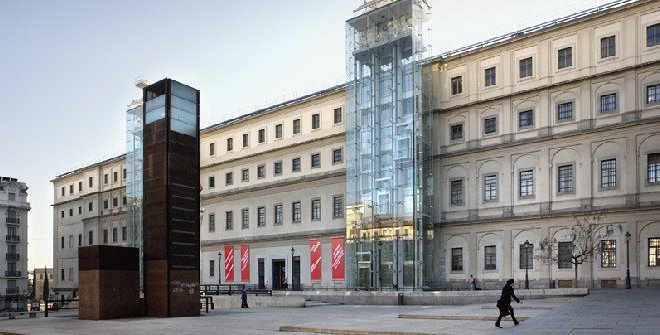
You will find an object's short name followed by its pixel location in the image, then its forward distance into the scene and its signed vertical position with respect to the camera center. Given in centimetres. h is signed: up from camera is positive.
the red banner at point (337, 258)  5481 -428
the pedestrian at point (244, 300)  4003 -550
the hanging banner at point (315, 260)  5712 -459
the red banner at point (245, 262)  6397 -530
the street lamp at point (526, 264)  4125 -369
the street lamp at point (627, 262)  3747 -335
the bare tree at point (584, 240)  4056 -219
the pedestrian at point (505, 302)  1978 -284
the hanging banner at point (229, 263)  6575 -553
